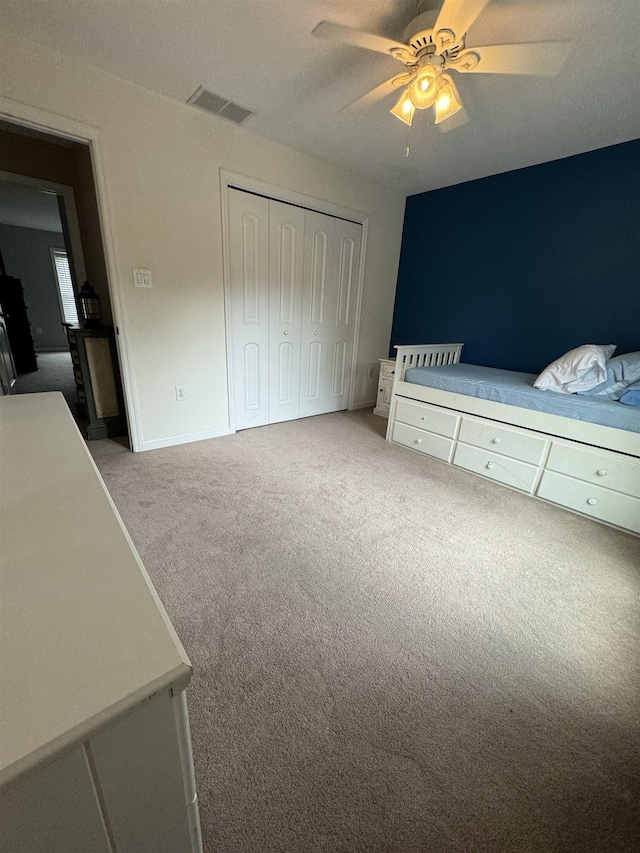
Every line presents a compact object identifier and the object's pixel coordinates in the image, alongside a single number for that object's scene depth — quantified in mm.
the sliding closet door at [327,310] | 3326
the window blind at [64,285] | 6836
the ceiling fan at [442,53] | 1316
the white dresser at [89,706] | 334
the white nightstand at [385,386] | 3756
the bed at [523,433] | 1999
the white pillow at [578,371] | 2230
